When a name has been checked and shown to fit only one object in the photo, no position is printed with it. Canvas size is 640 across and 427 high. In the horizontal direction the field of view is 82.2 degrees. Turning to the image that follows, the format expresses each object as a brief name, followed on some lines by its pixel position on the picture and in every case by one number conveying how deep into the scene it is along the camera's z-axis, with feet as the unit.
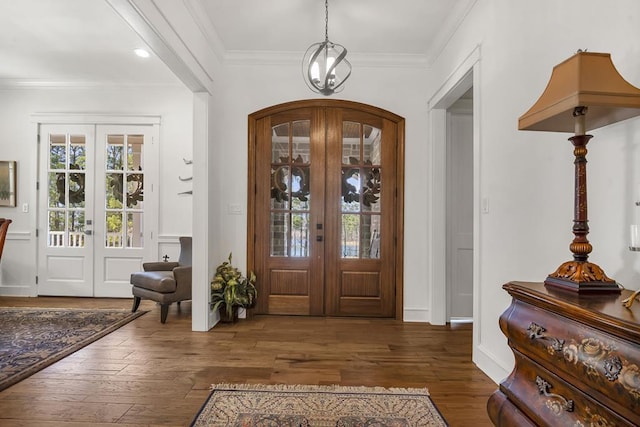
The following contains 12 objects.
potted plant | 12.12
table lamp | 3.98
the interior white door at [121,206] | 15.81
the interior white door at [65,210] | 15.89
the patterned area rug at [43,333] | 8.65
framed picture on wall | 16.03
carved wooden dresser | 3.03
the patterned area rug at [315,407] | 6.35
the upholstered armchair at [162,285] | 12.46
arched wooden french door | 13.21
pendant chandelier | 8.71
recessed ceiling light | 12.55
